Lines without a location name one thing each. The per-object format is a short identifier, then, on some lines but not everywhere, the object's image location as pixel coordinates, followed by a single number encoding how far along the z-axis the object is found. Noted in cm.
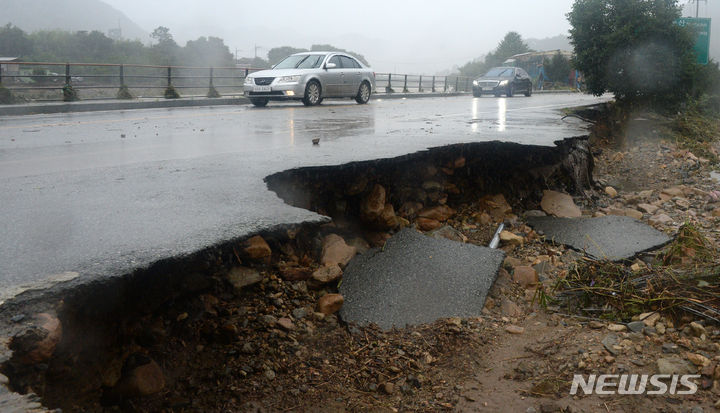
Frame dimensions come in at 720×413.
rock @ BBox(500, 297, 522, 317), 376
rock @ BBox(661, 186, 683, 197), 741
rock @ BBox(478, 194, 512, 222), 564
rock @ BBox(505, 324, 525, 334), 344
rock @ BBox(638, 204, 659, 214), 657
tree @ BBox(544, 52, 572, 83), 4184
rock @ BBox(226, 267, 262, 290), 300
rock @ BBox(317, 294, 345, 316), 342
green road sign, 1378
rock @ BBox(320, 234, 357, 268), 386
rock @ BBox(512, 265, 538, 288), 426
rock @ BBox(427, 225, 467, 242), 493
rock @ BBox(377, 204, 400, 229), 457
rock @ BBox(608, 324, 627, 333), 315
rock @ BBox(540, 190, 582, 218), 597
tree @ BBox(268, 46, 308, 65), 8100
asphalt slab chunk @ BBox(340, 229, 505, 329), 355
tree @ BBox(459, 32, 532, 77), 6638
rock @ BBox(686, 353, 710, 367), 264
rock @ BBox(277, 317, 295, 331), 312
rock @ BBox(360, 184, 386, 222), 452
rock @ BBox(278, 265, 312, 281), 344
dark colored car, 2620
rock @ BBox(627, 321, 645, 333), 310
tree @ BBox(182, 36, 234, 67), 6950
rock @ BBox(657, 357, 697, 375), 263
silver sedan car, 1459
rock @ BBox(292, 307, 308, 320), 327
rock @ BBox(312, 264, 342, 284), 358
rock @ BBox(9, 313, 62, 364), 196
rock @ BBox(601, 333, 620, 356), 288
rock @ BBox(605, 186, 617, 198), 736
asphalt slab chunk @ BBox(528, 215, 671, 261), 486
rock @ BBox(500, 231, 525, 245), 509
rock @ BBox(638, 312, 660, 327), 314
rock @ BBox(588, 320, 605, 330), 326
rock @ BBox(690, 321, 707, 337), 290
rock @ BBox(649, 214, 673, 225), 603
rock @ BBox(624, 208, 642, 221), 623
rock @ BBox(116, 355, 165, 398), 238
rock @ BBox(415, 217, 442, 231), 509
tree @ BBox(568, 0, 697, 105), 1316
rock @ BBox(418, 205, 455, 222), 519
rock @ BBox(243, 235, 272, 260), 303
